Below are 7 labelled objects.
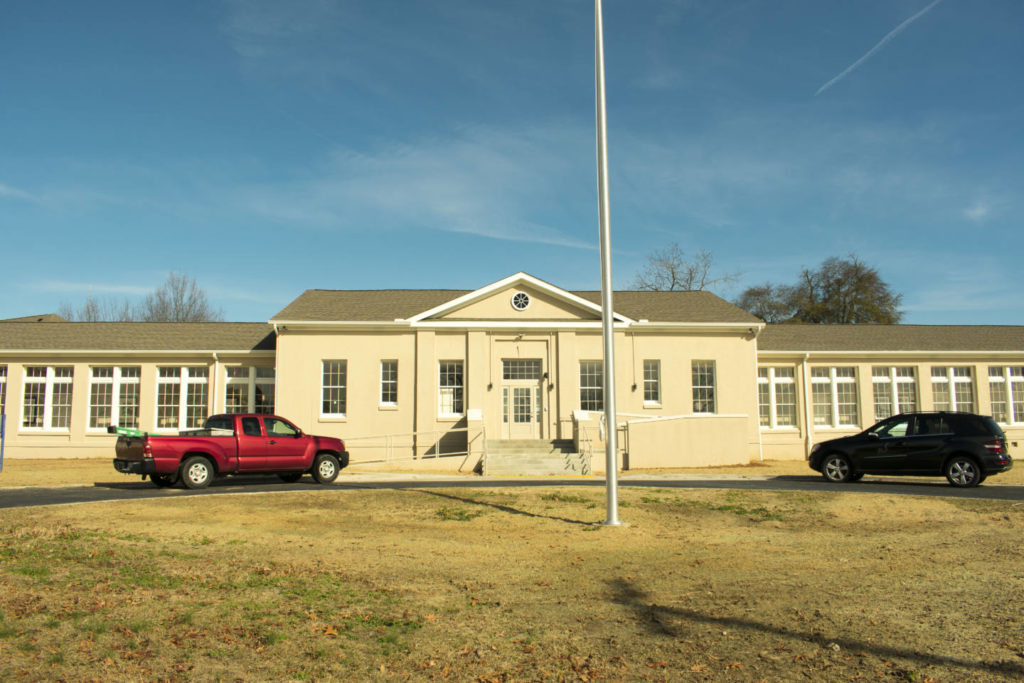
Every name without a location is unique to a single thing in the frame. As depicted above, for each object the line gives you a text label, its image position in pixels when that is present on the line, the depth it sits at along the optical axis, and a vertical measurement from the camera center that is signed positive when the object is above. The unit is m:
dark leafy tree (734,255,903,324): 56.53 +7.85
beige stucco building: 26.59 +1.05
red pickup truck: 16.28 -0.97
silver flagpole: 11.76 +2.08
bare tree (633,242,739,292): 53.59 +8.60
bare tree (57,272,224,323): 64.06 +8.18
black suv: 16.86 -1.11
